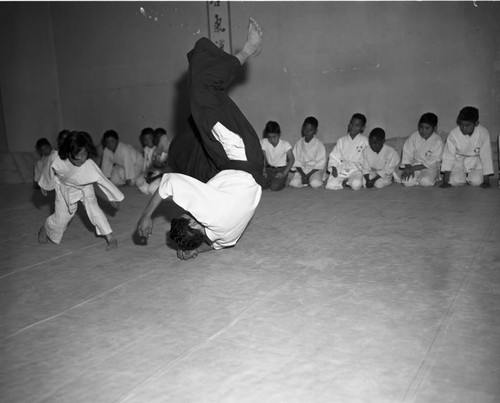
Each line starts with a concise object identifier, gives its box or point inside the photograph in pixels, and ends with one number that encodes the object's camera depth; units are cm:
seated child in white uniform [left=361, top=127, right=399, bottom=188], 595
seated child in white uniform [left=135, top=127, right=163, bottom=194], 629
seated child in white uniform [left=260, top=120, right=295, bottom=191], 623
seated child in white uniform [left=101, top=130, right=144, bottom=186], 701
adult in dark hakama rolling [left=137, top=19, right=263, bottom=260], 282
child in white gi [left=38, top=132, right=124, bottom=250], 346
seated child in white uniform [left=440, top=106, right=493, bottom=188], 548
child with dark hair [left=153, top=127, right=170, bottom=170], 684
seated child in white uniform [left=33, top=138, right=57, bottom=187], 707
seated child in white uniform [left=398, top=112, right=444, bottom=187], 582
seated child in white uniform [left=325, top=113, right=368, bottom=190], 604
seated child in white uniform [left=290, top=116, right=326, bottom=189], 634
